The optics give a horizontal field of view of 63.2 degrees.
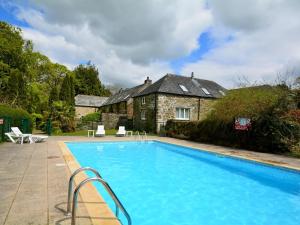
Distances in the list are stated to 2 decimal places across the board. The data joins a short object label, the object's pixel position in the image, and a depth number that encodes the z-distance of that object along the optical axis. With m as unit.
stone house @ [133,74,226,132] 25.21
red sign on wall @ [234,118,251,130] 14.89
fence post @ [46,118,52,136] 21.35
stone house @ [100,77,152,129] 31.19
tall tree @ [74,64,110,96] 55.81
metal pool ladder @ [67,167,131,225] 3.07
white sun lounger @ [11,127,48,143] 14.12
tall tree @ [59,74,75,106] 29.44
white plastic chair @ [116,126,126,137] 21.58
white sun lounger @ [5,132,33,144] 13.99
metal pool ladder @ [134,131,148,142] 19.24
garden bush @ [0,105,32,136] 15.03
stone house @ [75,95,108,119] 42.59
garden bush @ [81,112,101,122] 34.14
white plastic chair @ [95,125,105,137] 21.07
